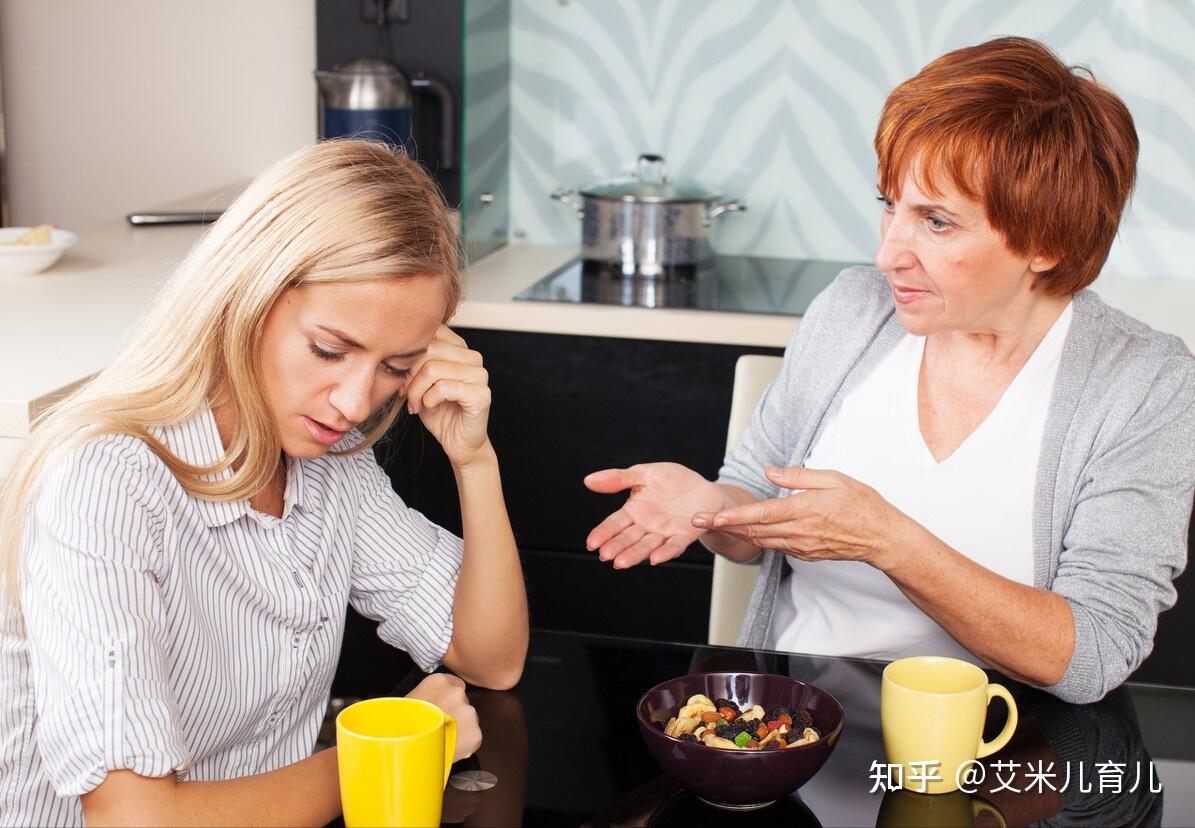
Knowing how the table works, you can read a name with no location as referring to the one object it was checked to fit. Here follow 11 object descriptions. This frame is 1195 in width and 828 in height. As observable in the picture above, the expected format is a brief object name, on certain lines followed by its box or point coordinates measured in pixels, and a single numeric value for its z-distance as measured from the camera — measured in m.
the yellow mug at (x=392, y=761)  0.88
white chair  1.72
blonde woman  0.96
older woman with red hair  1.29
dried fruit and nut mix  1.01
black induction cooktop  2.28
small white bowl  2.15
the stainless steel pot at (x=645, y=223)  2.51
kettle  2.41
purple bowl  0.97
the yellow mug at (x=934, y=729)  1.02
